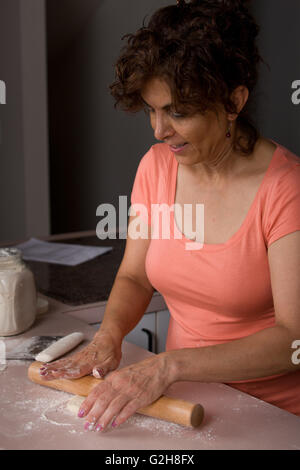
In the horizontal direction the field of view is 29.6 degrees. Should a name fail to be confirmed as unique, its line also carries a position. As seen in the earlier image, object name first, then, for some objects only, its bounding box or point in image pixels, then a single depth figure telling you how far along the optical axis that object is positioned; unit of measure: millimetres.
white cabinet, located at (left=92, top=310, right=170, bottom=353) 1638
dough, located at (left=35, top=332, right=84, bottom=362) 1128
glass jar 1238
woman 1017
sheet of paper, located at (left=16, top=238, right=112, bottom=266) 1937
